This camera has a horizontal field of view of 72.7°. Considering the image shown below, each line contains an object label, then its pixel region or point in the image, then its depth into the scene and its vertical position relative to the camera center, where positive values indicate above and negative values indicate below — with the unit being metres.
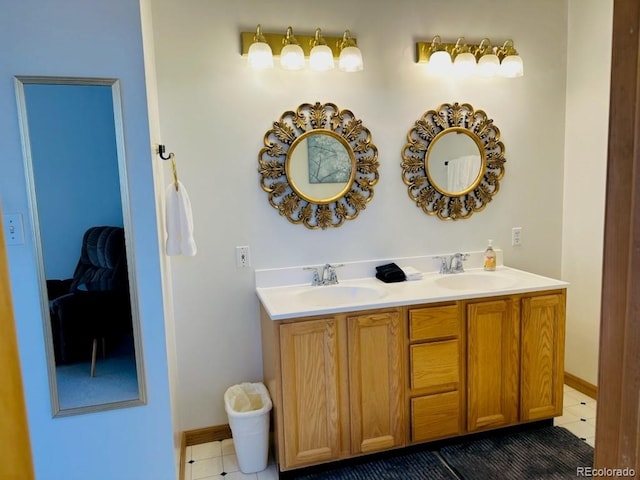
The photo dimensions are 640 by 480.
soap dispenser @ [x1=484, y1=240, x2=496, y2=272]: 2.84 -0.43
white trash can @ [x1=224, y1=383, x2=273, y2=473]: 2.22 -1.20
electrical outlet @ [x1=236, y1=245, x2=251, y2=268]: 2.53 -0.31
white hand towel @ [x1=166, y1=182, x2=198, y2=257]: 2.08 -0.09
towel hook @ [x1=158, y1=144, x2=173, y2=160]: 2.11 +0.27
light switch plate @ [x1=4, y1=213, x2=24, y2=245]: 1.66 -0.07
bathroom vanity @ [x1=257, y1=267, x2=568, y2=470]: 2.14 -0.86
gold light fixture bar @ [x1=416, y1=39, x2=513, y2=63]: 2.65 +0.91
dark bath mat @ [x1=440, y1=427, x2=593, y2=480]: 2.18 -1.39
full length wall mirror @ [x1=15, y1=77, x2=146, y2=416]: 1.69 -0.12
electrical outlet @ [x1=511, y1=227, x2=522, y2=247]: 2.97 -0.29
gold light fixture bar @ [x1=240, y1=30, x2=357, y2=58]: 2.40 +0.90
